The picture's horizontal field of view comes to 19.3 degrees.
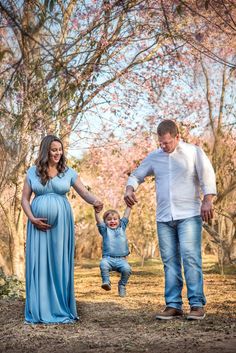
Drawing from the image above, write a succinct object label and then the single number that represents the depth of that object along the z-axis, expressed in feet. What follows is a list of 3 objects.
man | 20.30
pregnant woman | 21.45
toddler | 27.71
